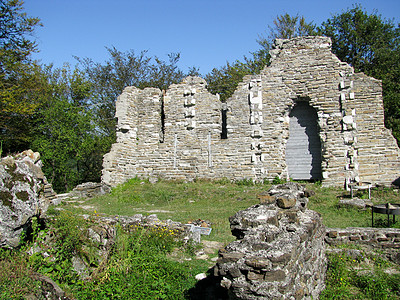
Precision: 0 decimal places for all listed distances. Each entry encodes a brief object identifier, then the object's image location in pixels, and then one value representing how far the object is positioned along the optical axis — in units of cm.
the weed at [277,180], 1422
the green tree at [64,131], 1886
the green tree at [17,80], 1848
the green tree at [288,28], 2786
